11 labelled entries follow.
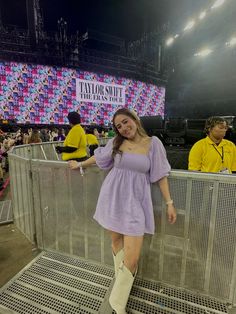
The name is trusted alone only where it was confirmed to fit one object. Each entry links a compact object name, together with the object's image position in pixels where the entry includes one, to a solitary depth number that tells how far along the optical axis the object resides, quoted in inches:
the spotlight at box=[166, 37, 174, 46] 686.5
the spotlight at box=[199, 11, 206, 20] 457.9
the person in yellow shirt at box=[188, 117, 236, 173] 87.3
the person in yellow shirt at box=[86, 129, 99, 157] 190.4
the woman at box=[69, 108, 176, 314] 58.6
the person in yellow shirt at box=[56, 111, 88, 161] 113.8
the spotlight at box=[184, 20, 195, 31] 514.0
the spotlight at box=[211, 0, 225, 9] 414.6
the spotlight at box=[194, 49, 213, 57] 634.2
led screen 508.4
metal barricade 63.9
